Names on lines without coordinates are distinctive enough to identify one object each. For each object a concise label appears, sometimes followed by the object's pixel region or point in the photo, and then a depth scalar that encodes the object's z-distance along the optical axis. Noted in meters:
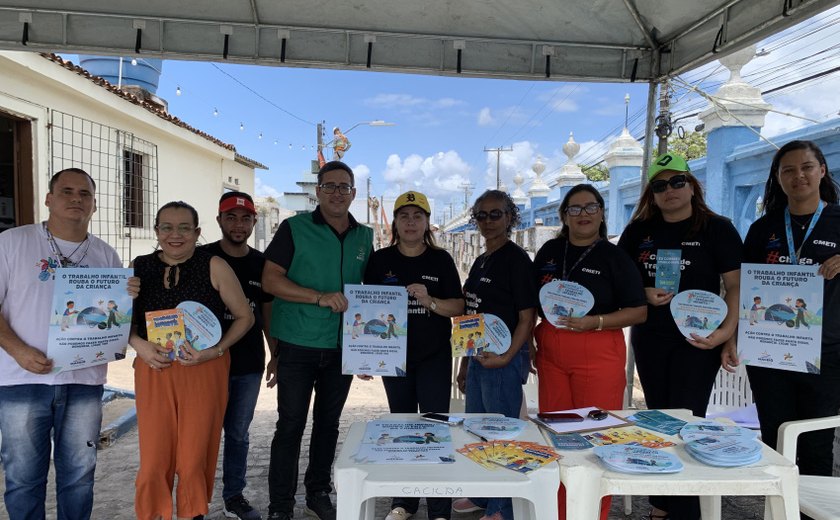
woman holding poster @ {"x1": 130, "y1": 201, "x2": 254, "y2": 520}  2.57
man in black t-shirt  3.21
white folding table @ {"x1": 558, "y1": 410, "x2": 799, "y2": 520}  1.64
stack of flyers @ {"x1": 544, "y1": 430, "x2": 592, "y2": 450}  1.87
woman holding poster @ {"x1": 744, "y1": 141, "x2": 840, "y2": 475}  2.60
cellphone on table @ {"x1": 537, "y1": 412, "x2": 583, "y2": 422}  2.17
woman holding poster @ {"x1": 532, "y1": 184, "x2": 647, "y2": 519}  2.69
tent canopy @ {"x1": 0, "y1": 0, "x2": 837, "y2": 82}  3.53
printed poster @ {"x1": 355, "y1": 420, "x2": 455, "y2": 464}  1.77
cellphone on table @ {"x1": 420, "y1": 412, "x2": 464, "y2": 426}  2.18
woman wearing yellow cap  2.99
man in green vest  3.03
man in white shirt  2.44
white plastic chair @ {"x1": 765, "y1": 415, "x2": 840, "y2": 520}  2.16
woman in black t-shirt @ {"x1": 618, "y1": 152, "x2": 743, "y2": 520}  2.75
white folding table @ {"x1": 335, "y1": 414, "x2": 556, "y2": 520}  1.61
